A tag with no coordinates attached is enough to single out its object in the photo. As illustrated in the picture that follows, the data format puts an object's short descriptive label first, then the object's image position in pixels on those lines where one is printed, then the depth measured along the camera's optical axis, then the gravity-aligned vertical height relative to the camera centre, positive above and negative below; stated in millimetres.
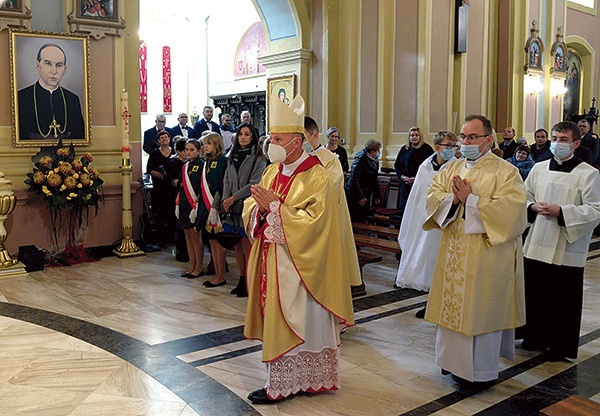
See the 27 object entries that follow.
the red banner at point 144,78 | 16375 +2030
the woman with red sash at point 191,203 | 6930 -557
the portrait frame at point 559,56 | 14508 +2342
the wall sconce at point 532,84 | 13336 +1541
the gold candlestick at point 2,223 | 7035 -804
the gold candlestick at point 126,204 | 8120 -665
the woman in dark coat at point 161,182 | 8617 -391
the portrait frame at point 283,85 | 11148 +1269
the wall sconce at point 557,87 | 14625 +1623
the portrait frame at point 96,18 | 7895 +1766
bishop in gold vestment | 3492 -671
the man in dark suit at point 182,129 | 10844 +448
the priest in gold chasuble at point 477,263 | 3713 -670
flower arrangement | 7426 -345
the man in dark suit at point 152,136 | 10008 +304
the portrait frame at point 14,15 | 7324 +1666
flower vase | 7887 -1159
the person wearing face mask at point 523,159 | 8508 -67
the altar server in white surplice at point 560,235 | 4250 -575
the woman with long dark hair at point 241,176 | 6098 -217
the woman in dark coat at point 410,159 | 8508 -69
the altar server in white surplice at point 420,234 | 5668 -767
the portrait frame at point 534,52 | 13195 +2211
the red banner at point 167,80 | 16828 +2023
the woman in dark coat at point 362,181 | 8453 -372
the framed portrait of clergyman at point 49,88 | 7504 +826
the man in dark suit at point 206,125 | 11180 +532
